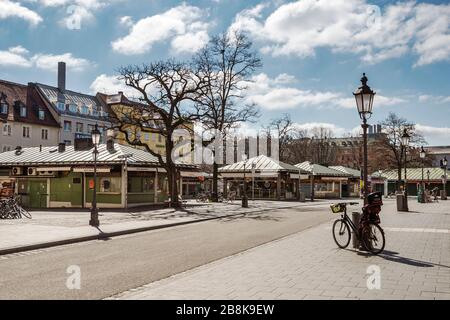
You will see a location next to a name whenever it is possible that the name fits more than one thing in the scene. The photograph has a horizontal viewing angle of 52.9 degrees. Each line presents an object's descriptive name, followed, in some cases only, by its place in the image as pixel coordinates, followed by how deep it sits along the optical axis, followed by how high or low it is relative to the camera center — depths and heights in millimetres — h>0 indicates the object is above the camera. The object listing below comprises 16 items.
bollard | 11031 -1077
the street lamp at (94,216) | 17453 -1426
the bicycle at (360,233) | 10594 -1308
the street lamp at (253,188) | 46056 -901
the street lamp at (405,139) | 24953 +2247
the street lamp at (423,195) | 38659 -1361
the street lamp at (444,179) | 48938 -582
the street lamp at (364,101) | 11664 +2037
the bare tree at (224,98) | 38912 +7267
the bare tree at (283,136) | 60750 +6187
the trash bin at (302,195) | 44688 -1589
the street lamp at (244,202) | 31698 -1591
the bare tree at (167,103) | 30297 +5279
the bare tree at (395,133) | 59406 +6123
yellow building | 73188 +7609
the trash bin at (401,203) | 26469 -1374
